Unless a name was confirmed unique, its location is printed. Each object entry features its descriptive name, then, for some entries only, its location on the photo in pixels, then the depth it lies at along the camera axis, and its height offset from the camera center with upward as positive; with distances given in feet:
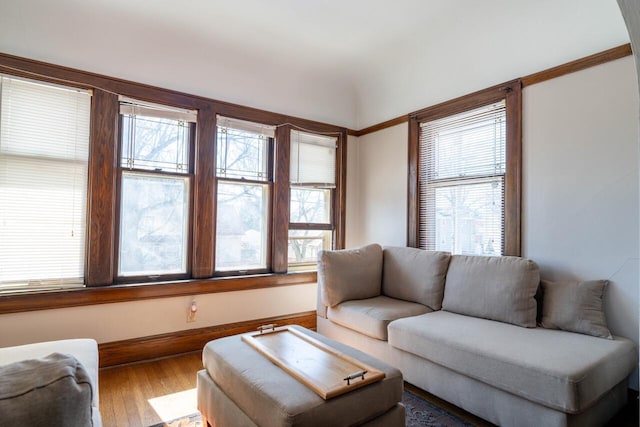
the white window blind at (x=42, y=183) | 8.05 +0.78
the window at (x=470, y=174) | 9.17 +1.46
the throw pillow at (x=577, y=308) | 6.90 -1.78
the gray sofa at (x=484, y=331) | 5.59 -2.31
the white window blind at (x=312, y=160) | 12.53 +2.28
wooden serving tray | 4.89 -2.37
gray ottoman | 4.48 -2.56
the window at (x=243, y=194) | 11.08 +0.83
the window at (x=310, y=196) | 12.60 +0.90
